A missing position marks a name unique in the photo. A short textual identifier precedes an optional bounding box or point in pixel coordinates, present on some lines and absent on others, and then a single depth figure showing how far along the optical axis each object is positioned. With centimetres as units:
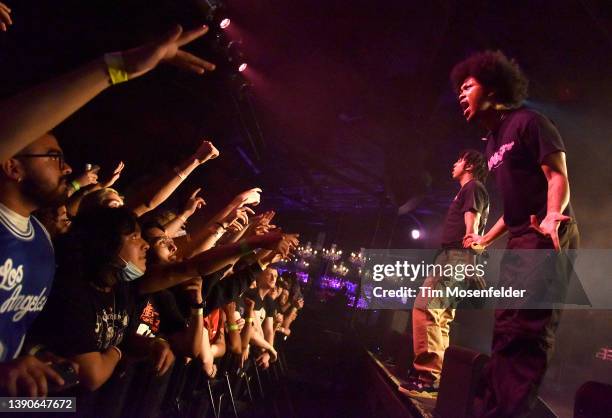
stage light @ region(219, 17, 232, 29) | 516
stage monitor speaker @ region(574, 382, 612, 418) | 212
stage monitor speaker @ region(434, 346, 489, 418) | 205
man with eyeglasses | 129
